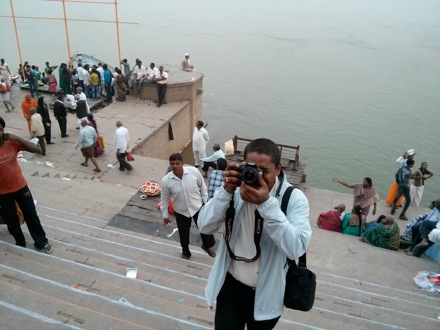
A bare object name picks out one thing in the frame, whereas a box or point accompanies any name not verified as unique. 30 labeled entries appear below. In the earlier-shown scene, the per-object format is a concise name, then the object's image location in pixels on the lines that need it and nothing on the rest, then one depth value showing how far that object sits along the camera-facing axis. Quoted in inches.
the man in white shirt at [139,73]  597.0
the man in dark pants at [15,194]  161.2
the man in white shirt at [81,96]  439.8
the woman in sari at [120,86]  573.9
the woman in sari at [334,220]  312.5
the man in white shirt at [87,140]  362.0
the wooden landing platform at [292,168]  424.6
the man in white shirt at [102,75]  573.9
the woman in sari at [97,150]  413.4
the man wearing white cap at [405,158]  346.9
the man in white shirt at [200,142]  407.5
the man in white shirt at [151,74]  593.3
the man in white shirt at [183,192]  183.9
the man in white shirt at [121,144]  374.0
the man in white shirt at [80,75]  562.6
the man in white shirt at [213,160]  350.6
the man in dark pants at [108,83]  561.1
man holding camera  82.8
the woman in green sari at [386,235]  275.7
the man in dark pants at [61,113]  420.5
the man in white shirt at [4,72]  553.8
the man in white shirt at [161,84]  581.6
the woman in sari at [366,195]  321.4
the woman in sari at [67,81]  565.7
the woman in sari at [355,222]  302.8
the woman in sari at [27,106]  402.9
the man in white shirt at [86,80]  564.9
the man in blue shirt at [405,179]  349.4
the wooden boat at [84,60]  727.1
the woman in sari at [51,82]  566.9
